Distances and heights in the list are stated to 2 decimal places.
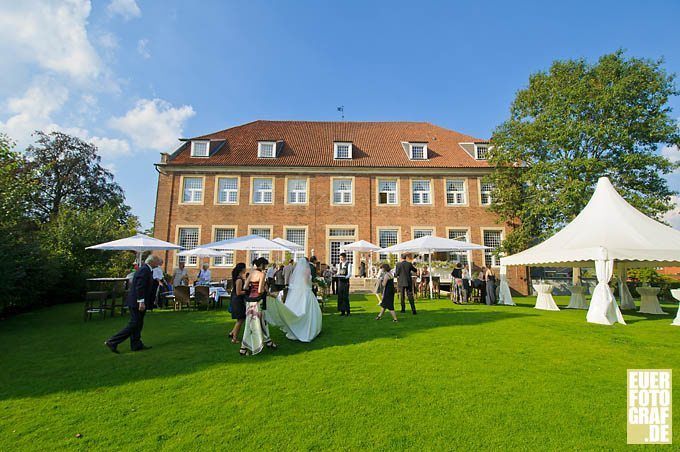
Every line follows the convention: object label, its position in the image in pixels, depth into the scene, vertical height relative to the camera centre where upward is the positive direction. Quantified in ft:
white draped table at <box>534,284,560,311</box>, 44.37 -3.18
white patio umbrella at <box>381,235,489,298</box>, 50.57 +4.37
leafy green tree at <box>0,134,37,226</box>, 37.83 +9.82
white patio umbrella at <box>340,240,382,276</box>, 59.62 +4.80
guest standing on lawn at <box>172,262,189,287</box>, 45.80 -0.40
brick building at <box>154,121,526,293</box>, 76.07 +17.01
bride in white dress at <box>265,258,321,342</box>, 23.91 -2.57
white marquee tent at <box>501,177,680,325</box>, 34.06 +3.43
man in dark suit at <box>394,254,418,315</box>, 34.04 -0.16
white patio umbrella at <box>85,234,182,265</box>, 40.42 +3.58
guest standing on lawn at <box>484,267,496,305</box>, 48.67 -2.07
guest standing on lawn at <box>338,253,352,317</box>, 34.22 -1.58
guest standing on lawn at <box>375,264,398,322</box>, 31.37 -1.65
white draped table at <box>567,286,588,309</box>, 46.72 -3.32
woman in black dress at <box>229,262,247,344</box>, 23.24 -1.71
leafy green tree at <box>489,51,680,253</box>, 61.05 +25.57
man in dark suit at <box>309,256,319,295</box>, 31.58 +0.30
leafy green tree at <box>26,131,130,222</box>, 96.27 +28.70
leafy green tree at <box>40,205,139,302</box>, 54.85 +3.88
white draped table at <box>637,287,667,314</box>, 41.51 -3.20
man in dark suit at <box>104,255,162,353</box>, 22.34 -2.03
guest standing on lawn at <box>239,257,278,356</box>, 21.13 -2.66
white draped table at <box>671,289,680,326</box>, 32.76 -3.96
